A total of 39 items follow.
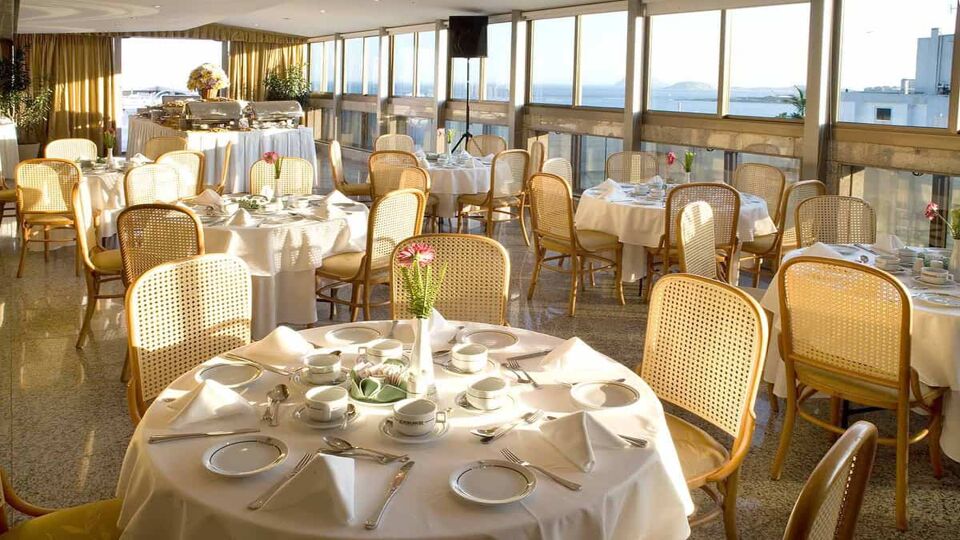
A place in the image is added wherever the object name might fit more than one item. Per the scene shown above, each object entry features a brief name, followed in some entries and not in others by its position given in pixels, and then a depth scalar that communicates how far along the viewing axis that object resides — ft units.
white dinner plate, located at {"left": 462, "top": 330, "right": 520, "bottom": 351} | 8.66
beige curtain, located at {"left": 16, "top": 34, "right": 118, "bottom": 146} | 53.52
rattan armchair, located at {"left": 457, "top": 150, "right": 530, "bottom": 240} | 26.50
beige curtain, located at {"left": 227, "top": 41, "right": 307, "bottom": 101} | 60.60
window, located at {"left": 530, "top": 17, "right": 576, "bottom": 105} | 36.22
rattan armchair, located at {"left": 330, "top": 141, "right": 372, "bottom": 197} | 26.61
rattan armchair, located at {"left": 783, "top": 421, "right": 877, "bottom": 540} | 4.03
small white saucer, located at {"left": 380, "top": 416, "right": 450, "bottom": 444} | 6.24
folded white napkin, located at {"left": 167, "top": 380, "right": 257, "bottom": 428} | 6.44
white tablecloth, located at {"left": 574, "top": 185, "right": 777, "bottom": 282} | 19.04
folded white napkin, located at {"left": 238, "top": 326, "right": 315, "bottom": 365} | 8.07
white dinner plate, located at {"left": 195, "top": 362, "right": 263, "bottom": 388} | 7.45
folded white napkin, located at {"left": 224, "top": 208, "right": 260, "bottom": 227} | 15.21
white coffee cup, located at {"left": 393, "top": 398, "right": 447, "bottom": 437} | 6.25
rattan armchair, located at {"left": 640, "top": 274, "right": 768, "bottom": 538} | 8.14
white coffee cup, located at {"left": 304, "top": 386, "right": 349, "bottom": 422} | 6.45
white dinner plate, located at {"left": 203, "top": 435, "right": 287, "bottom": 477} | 5.75
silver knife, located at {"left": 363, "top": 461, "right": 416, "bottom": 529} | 5.11
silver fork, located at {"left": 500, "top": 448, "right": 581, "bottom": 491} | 5.62
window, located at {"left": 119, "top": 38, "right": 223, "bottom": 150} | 57.41
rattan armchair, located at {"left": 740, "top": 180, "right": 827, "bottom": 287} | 18.37
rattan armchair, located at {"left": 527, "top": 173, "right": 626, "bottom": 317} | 18.86
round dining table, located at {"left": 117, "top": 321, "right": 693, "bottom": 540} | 5.20
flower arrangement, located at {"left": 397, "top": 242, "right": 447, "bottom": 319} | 7.15
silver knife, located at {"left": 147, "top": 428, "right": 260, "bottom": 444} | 6.21
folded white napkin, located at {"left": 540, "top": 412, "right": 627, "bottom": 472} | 6.00
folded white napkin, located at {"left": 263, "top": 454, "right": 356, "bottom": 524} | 5.23
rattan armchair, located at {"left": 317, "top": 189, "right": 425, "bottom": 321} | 15.28
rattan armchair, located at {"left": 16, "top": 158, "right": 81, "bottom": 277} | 21.07
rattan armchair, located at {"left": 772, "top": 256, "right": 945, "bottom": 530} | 9.78
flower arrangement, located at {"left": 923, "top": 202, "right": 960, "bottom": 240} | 12.37
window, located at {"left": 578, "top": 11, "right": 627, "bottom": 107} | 33.14
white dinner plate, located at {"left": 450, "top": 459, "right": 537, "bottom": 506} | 5.44
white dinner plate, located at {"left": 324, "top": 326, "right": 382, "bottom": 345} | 8.65
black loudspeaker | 37.65
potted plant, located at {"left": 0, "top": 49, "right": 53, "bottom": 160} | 43.57
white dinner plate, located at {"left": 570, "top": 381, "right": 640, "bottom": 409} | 7.09
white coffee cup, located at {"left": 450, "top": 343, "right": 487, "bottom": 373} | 7.72
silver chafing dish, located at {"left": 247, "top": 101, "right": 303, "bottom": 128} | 37.83
